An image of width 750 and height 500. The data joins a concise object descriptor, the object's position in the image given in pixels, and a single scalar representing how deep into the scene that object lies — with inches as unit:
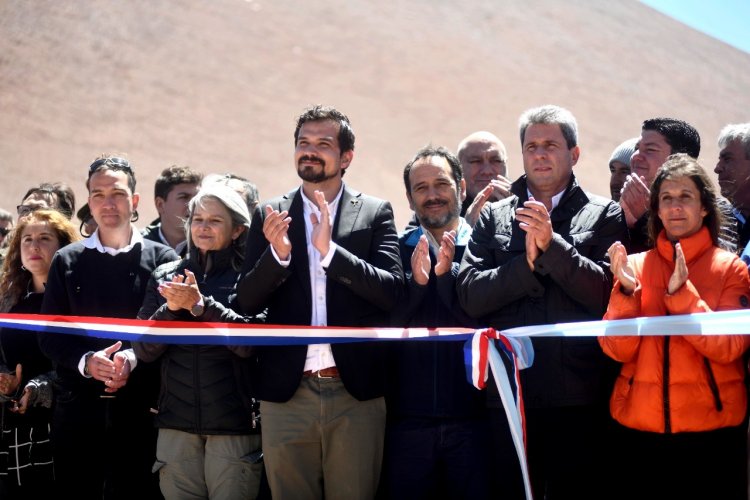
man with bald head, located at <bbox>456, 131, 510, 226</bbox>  255.3
